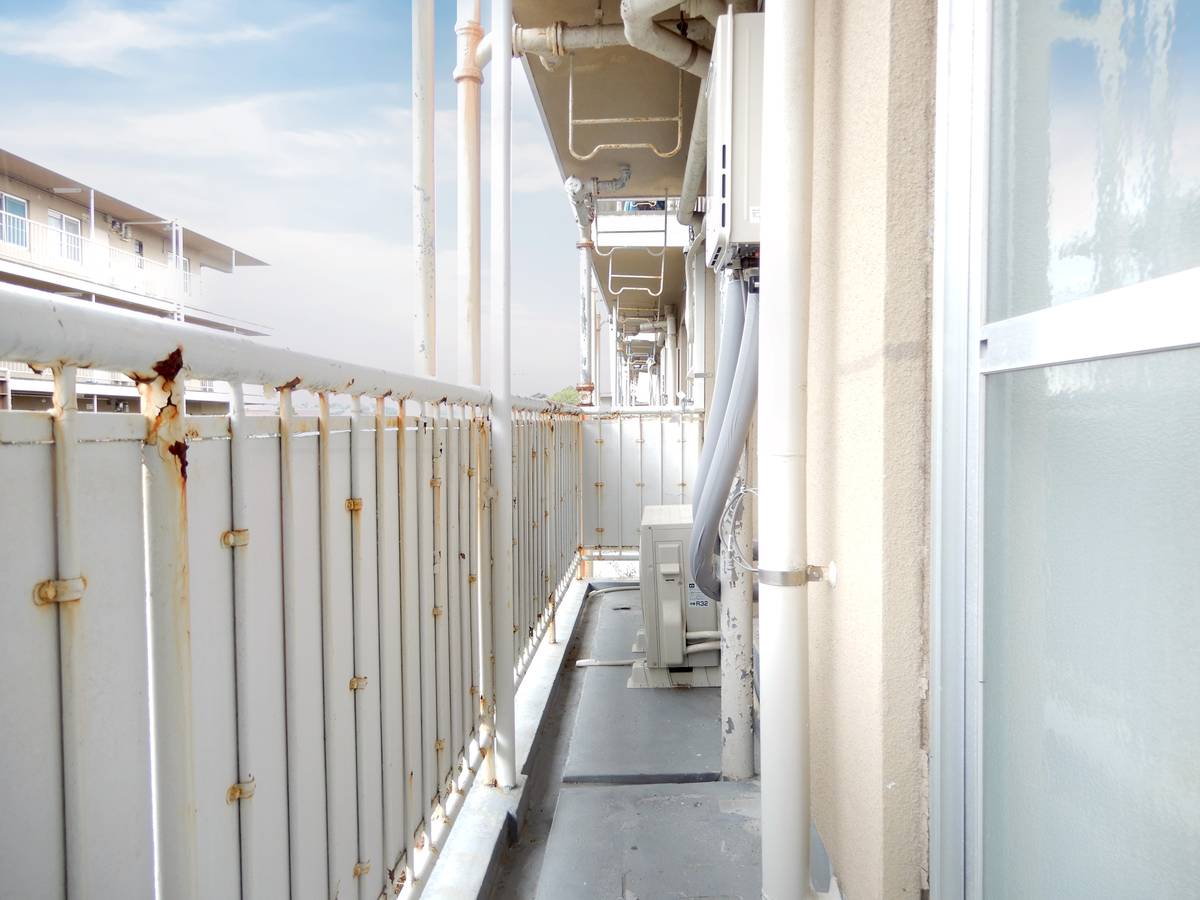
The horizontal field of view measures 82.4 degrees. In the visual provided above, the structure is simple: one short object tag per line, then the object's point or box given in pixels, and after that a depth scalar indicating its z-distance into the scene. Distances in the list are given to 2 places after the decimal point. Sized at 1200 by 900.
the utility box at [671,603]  3.71
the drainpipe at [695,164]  2.94
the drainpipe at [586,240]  4.82
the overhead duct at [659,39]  2.31
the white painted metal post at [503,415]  2.43
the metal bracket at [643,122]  3.67
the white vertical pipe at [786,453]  1.35
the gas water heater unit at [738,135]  1.79
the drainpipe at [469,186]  2.60
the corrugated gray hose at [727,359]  2.06
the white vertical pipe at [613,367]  11.11
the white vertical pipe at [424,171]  2.19
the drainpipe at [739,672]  2.66
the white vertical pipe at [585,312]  6.97
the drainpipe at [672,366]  11.73
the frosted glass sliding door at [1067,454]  0.58
